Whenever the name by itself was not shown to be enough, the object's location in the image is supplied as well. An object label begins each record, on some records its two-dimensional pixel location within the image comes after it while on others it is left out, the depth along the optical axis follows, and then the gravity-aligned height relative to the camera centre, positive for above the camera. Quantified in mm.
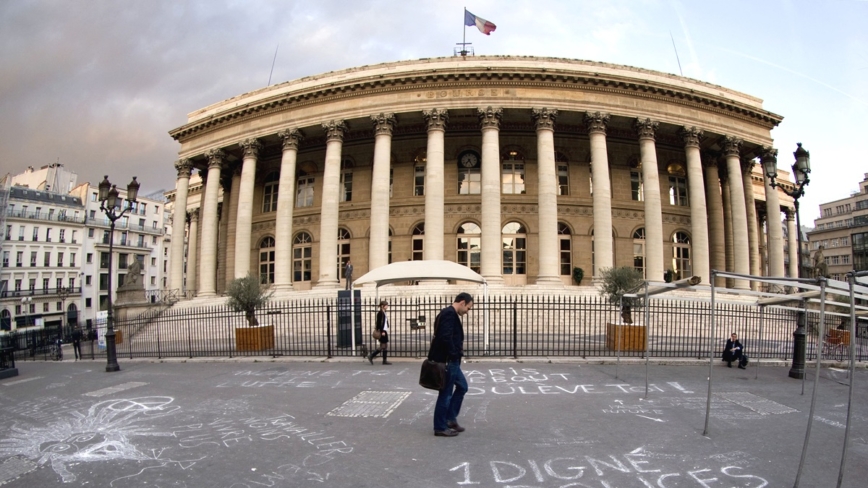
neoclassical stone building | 25000 +6265
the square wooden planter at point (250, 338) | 15352 -1821
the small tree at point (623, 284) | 14742 -209
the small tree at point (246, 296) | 16047 -531
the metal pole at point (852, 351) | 3998 -606
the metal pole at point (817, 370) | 4285 -849
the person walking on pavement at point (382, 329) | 11684 -1196
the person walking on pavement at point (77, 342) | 16828 -2121
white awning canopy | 13984 +182
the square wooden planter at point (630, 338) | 13902 -1723
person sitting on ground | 11888 -1781
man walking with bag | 5793 -958
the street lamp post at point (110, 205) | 12273 +2150
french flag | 28453 +14692
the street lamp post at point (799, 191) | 10711 +2437
